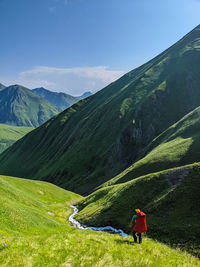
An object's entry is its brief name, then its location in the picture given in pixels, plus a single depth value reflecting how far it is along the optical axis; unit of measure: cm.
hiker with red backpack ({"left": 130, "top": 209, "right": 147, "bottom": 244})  1459
